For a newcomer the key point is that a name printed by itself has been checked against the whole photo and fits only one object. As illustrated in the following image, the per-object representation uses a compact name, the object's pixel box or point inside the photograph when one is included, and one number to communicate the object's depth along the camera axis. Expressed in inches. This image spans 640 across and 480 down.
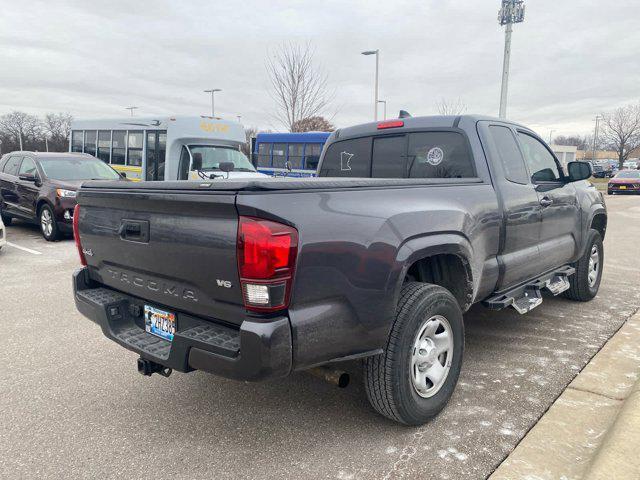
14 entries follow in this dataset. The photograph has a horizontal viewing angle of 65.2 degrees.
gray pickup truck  90.3
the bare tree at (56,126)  2920.8
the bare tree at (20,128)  2851.9
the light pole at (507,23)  588.4
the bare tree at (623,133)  2106.3
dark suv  373.4
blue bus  800.3
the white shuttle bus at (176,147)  541.0
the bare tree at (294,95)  1042.1
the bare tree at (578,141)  4114.2
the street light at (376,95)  1073.5
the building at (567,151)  3152.1
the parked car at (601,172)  1939.0
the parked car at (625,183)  1086.4
